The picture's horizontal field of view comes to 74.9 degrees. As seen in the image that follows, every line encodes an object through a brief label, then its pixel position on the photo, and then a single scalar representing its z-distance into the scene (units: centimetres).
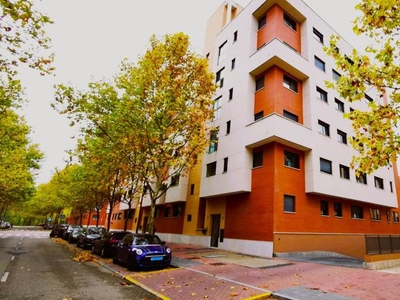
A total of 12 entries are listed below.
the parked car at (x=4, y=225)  5861
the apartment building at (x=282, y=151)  1703
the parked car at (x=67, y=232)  2745
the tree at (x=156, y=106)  1570
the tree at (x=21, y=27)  604
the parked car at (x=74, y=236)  2495
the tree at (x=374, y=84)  752
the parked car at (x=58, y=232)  3232
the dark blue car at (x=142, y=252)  1086
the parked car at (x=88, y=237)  1956
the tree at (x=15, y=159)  2025
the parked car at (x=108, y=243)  1498
